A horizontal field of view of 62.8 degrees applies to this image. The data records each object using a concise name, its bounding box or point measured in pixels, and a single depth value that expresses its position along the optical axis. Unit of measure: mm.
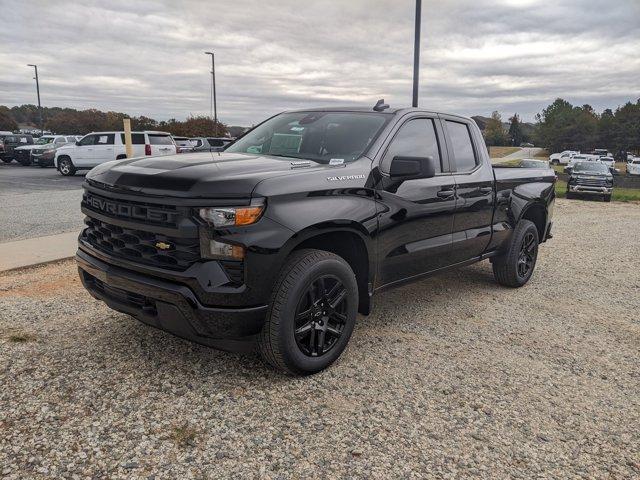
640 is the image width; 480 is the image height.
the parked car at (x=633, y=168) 44044
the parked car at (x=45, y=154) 24188
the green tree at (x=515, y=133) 146625
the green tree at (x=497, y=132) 130375
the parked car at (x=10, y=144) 26953
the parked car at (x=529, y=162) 18331
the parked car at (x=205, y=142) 20438
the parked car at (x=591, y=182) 20578
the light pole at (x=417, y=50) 14172
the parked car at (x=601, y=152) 80938
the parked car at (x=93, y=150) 19891
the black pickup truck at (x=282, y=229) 3004
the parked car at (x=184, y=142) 22994
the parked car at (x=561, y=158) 65812
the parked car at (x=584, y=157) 53653
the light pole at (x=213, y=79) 34412
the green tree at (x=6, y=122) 74312
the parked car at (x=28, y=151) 25484
